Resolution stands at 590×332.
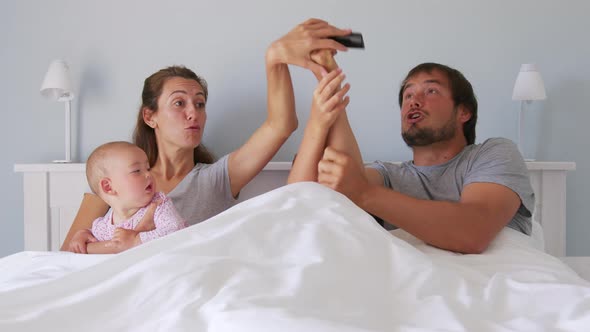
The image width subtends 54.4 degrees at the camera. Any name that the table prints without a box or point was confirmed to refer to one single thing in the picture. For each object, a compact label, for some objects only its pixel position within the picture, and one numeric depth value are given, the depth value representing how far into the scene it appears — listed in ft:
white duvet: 2.62
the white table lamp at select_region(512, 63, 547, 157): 6.52
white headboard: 6.75
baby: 4.99
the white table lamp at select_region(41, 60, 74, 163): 6.81
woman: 5.66
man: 4.66
